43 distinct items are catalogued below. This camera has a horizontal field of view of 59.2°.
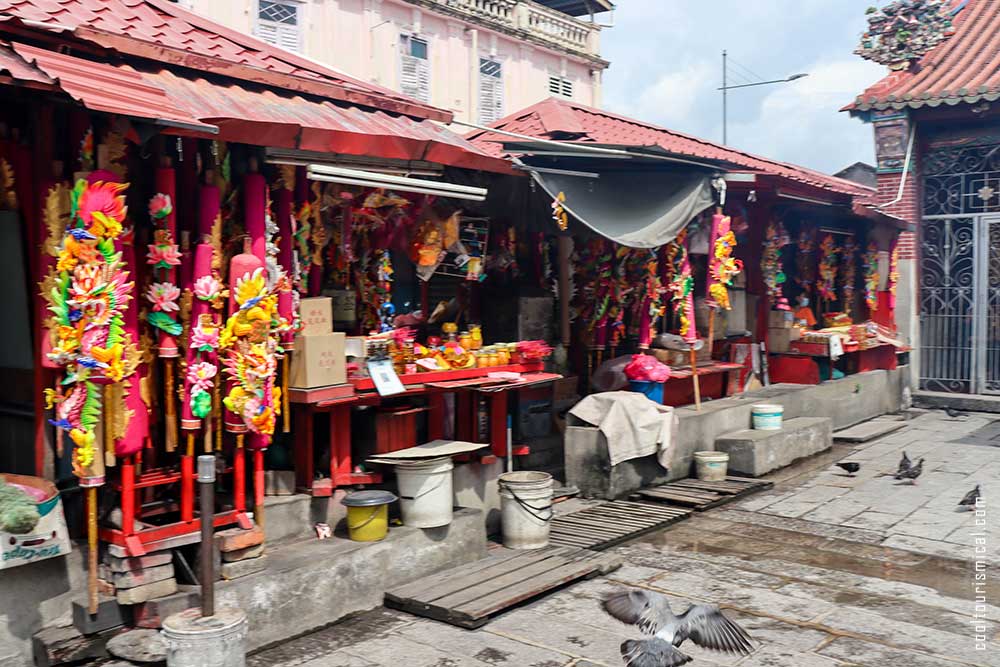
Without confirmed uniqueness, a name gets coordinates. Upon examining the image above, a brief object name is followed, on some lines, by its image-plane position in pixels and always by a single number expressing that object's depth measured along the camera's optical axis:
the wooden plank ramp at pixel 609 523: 8.49
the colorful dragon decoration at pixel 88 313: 5.10
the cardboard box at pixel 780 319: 15.16
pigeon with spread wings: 5.41
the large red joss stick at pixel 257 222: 6.40
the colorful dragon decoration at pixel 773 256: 14.62
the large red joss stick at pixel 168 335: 5.77
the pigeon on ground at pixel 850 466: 11.15
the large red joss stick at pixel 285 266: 6.81
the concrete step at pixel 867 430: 13.93
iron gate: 16.41
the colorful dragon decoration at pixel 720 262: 11.41
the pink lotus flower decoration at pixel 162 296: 5.85
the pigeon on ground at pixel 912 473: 10.74
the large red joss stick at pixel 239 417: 6.12
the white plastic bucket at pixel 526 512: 8.15
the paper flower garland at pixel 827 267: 16.58
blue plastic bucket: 11.05
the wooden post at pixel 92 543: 5.45
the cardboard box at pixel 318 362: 6.94
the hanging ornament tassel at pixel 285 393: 6.93
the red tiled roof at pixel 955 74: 15.67
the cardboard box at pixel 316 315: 7.02
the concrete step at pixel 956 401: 16.45
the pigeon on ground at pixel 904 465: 10.87
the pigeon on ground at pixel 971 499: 9.30
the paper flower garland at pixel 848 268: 17.19
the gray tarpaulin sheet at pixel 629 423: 9.88
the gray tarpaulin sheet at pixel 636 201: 9.23
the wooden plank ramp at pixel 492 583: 6.55
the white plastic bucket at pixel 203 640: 5.05
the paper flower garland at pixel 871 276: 17.00
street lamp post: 34.81
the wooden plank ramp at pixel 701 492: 9.86
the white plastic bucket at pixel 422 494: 7.38
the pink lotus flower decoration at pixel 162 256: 5.80
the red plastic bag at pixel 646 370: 10.92
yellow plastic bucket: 6.96
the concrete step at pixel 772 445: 11.20
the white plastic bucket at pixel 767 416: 12.18
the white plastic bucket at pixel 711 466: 10.87
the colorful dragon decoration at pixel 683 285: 11.35
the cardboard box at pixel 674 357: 11.78
